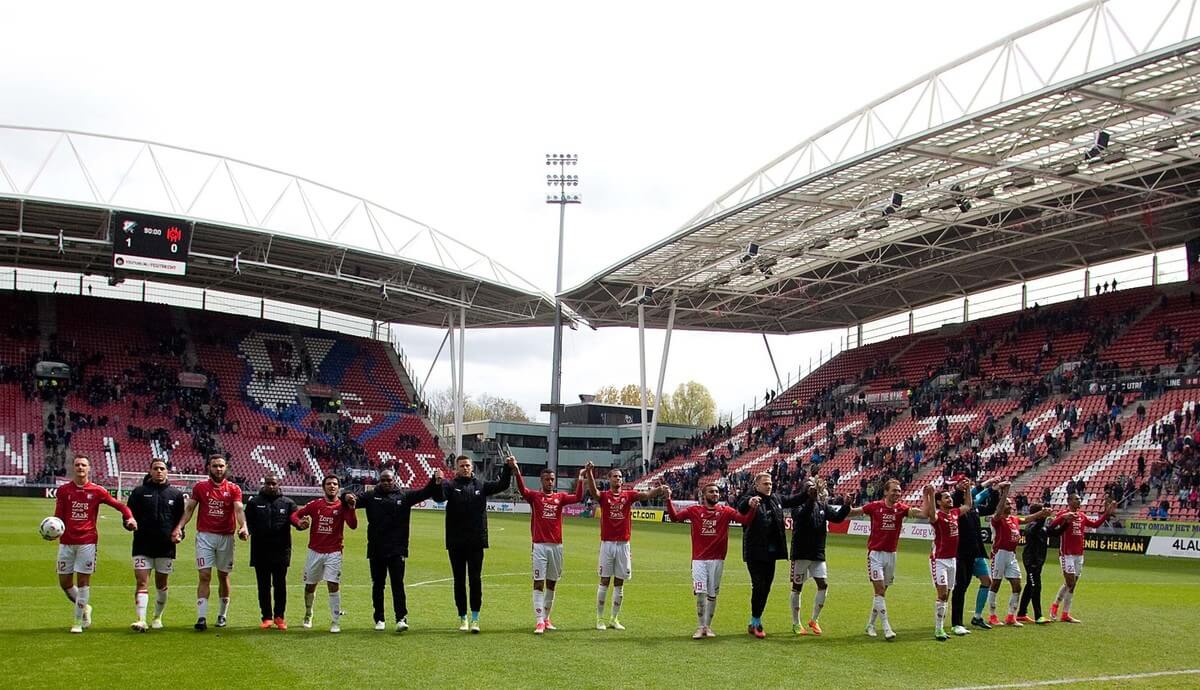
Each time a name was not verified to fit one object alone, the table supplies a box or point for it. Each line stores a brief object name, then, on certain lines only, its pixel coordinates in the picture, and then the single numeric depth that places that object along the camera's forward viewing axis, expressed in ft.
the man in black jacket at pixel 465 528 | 41.32
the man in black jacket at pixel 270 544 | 41.14
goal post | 158.81
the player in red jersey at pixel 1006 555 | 48.06
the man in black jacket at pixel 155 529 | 39.34
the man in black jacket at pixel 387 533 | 41.10
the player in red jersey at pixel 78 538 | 38.86
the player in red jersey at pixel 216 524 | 39.96
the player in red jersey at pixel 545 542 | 41.96
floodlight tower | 156.15
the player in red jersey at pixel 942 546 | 42.63
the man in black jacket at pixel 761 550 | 42.34
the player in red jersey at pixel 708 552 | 41.37
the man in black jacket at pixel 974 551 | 46.21
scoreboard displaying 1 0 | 140.36
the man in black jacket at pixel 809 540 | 43.01
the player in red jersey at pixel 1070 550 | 49.98
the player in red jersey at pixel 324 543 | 41.22
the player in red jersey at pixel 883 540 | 42.50
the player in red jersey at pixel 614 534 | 42.50
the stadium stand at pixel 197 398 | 174.50
